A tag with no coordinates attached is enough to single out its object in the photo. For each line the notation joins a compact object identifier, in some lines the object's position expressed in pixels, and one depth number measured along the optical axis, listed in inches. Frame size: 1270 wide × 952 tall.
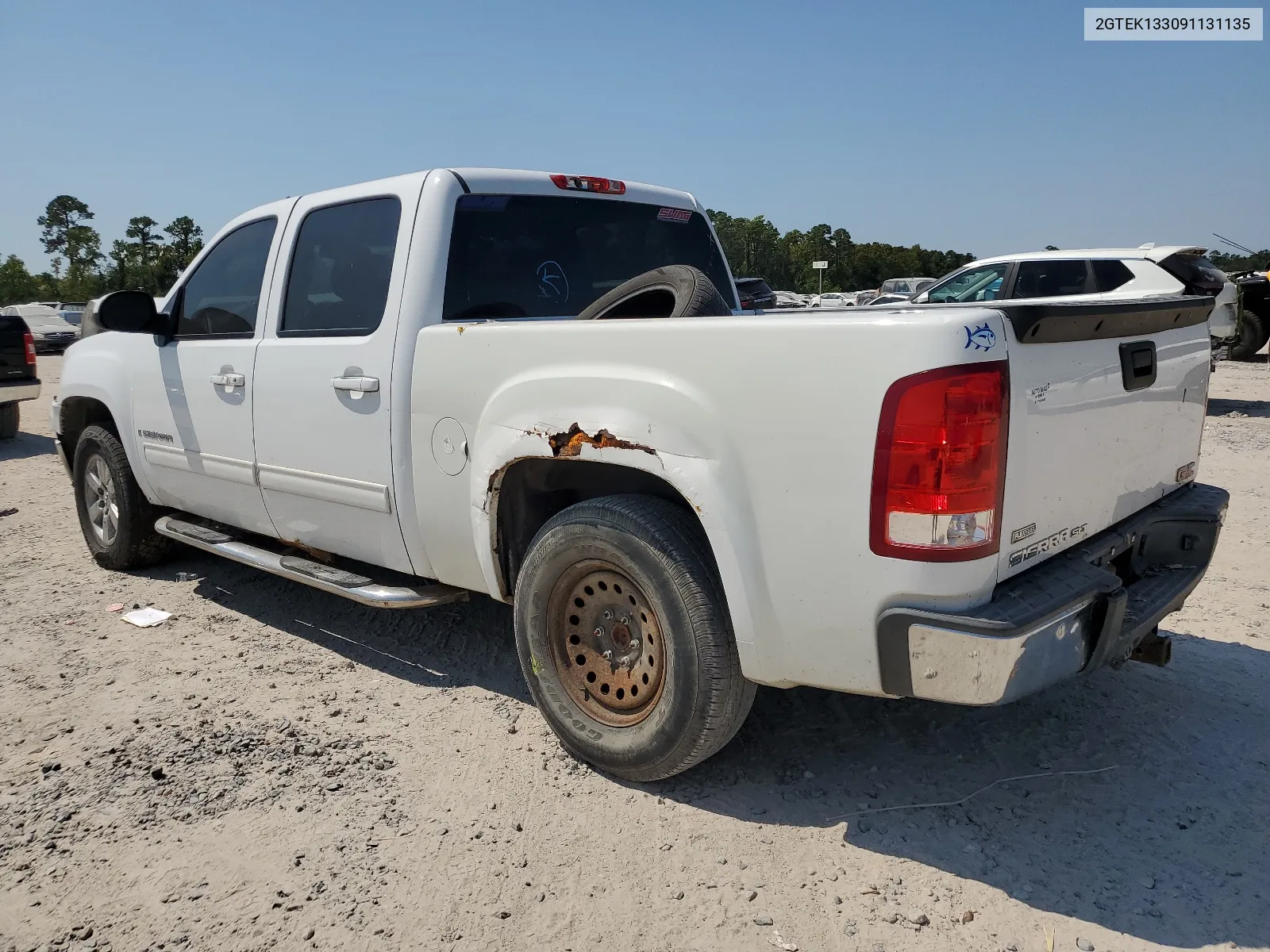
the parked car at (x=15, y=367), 433.7
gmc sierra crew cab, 93.2
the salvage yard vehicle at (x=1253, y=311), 565.9
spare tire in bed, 128.0
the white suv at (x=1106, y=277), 406.0
